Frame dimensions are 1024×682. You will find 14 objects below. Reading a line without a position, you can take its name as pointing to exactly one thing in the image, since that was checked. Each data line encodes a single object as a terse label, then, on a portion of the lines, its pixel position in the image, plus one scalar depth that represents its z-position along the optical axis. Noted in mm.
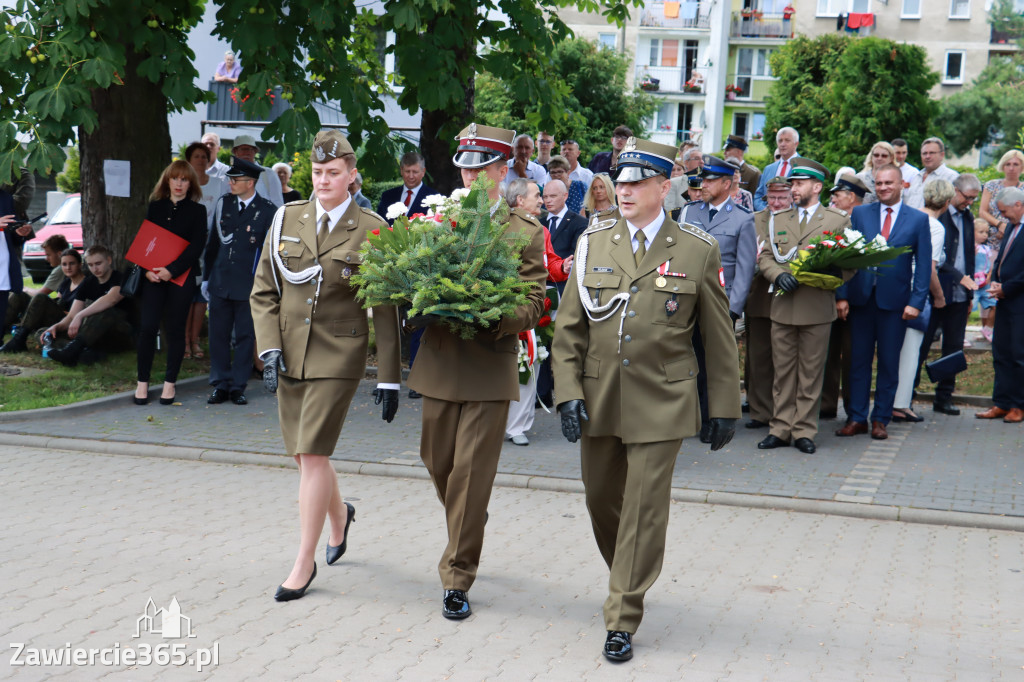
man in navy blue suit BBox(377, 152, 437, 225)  11672
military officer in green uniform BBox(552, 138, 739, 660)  5141
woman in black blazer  11086
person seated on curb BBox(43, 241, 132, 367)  12297
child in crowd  14492
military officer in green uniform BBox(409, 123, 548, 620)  5551
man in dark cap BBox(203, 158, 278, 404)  11336
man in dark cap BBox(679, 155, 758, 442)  10023
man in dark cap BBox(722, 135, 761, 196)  13801
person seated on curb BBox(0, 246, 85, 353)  13156
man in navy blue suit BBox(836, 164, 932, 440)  10117
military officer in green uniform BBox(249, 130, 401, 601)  5699
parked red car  24203
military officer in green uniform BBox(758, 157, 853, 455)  9867
